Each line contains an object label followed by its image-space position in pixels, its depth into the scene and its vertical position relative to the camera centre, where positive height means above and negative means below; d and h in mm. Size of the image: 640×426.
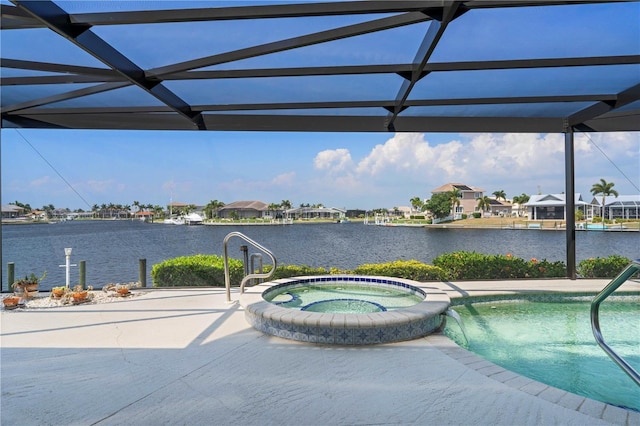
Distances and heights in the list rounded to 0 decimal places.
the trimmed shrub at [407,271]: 6875 -1108
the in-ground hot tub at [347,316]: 3561 -1152
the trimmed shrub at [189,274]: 6652 -1077
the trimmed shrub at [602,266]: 7023 -1067
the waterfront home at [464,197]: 32594 +1515
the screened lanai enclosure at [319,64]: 2793 +1603
